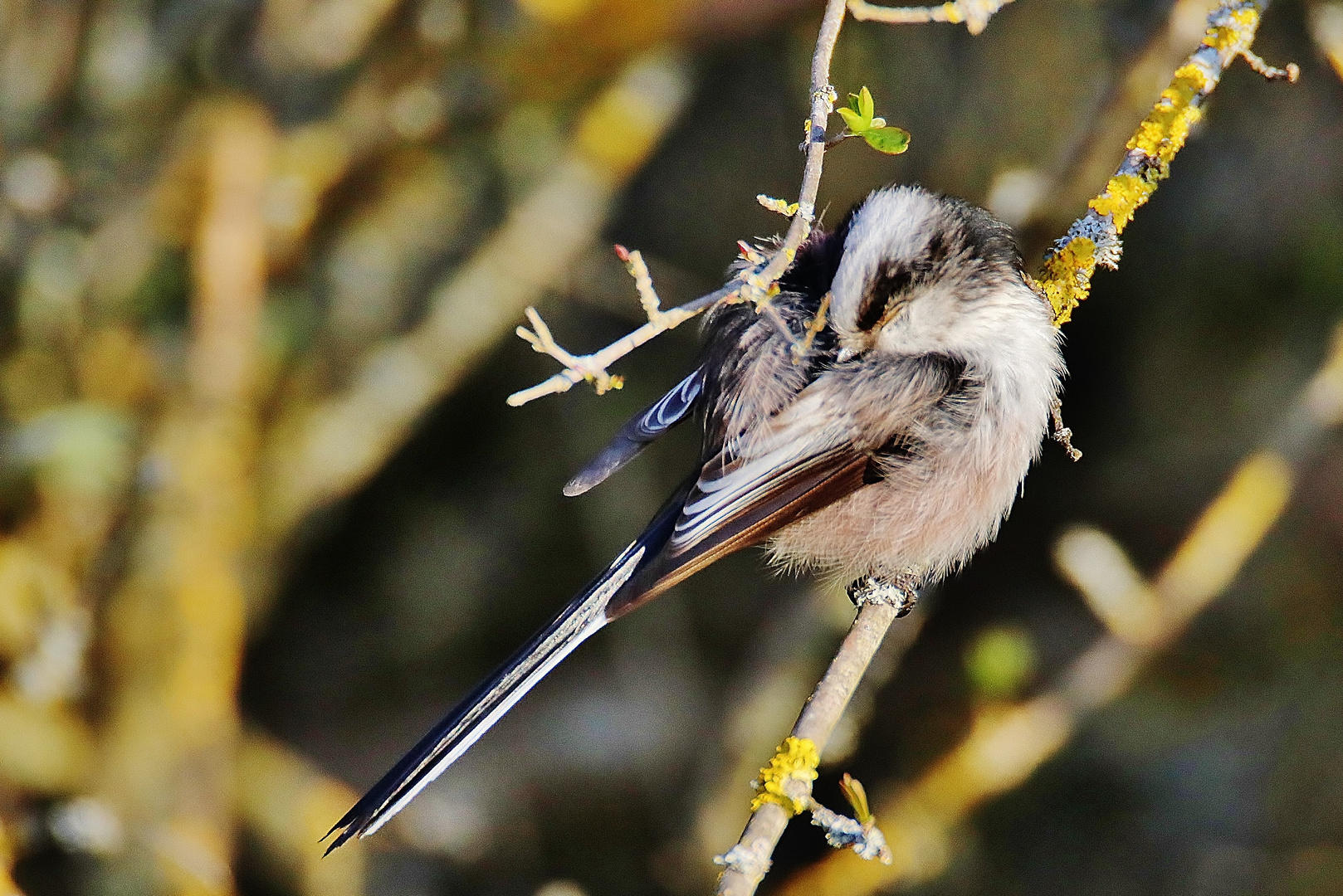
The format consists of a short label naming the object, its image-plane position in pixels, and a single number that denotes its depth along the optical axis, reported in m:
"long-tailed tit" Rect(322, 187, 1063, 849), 4.67
